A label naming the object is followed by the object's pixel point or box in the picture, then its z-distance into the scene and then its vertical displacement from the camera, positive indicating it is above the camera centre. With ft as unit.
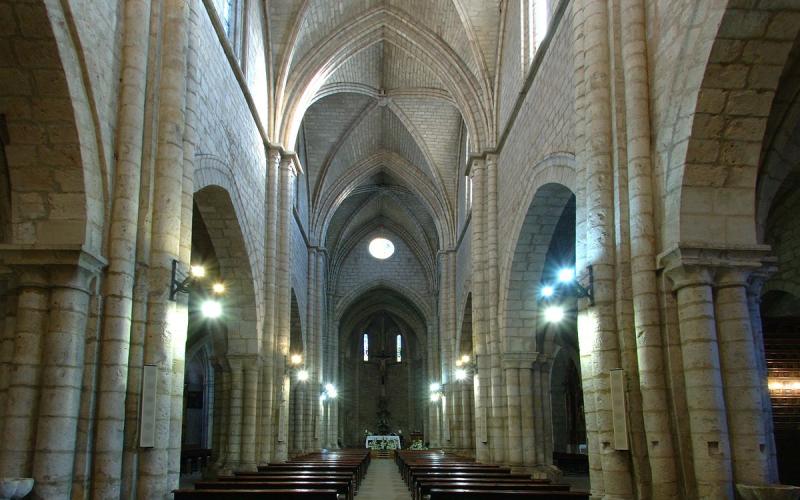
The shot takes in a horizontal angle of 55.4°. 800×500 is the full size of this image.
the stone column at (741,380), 27.78 +1.65
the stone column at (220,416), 59.98 +1.33
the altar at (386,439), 131.49 -1.43
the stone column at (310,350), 99.19 +10.79
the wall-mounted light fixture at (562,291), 34.19 +8.15
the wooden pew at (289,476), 41.01 -2.40
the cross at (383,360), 158.92 +14.41
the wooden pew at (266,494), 32.01 -2.55
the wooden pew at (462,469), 47.78 -2.47
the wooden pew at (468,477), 42.01 -2.62
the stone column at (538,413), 62.69 +1.29
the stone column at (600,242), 32.32 +8.07
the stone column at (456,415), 92.99 +1.81
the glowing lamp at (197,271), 57.36 +12.07
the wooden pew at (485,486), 35.44 -2.66
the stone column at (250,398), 59.82 +2.69
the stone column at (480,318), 67.67 +9.84
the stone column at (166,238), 32.19 +8.46
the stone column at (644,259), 29.68 +6.79
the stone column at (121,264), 29.66 +6.86
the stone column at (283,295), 69.21 +12.33
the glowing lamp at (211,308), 45.57 +7.35
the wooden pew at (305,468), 51.03 -2.39
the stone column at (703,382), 27.81 +1.59
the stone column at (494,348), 64.08 +6.79
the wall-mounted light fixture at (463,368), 90.98 +7.35
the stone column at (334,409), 127.34 +3.74
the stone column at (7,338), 28.66 +3.71
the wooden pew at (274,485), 36.99 -2.52
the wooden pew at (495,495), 31.50 -2.67
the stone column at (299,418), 93.40 +1.76
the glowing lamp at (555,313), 47.03 +6.96
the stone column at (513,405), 61.67 +1.90
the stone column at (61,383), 27.63 +1.92
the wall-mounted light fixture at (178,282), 33.63 +6.59
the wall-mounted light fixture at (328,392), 116.47 +6.19
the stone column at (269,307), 63.05 +10.40
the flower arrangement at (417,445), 132.36 -2.51
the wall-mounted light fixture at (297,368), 80.21 +7.27
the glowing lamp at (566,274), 41.76 +8.66
